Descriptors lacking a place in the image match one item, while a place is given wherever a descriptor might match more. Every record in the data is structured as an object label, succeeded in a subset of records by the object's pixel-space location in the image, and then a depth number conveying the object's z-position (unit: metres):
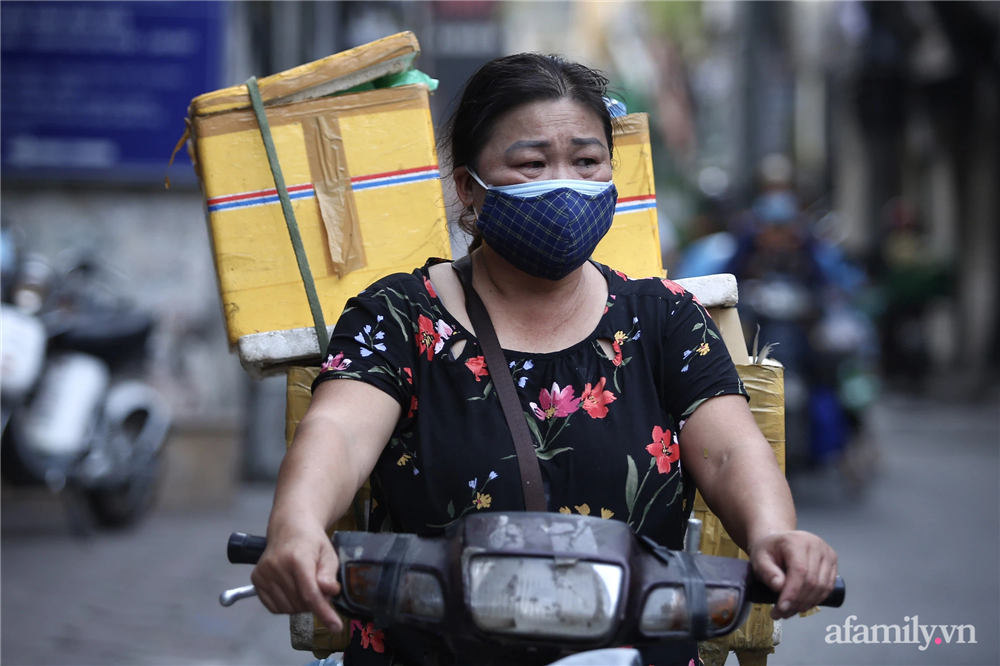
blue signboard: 12.78
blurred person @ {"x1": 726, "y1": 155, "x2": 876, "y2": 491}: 13.64
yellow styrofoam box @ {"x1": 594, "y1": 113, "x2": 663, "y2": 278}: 4.81
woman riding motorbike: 3.39
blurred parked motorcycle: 10.03
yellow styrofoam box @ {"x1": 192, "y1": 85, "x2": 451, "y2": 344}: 4.64
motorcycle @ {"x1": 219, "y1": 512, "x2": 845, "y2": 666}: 2.56
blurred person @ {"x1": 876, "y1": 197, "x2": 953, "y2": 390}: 27.11
